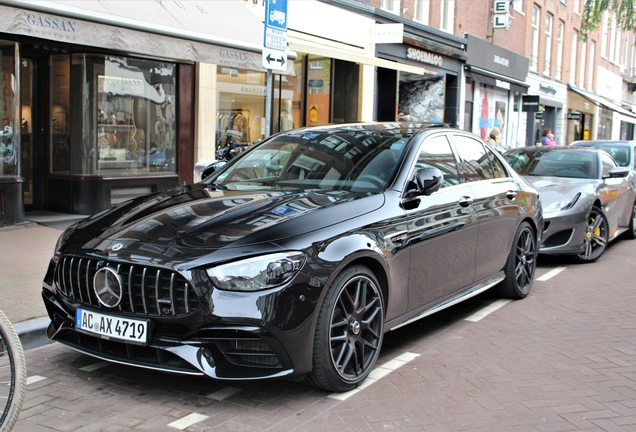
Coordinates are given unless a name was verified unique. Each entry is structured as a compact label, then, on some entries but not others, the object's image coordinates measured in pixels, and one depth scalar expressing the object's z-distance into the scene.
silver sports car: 8.31
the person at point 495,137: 15.75
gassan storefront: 9.18
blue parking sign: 7.01
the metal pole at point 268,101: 7.34
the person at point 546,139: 19.27
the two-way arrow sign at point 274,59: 7.12
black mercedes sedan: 3.52
